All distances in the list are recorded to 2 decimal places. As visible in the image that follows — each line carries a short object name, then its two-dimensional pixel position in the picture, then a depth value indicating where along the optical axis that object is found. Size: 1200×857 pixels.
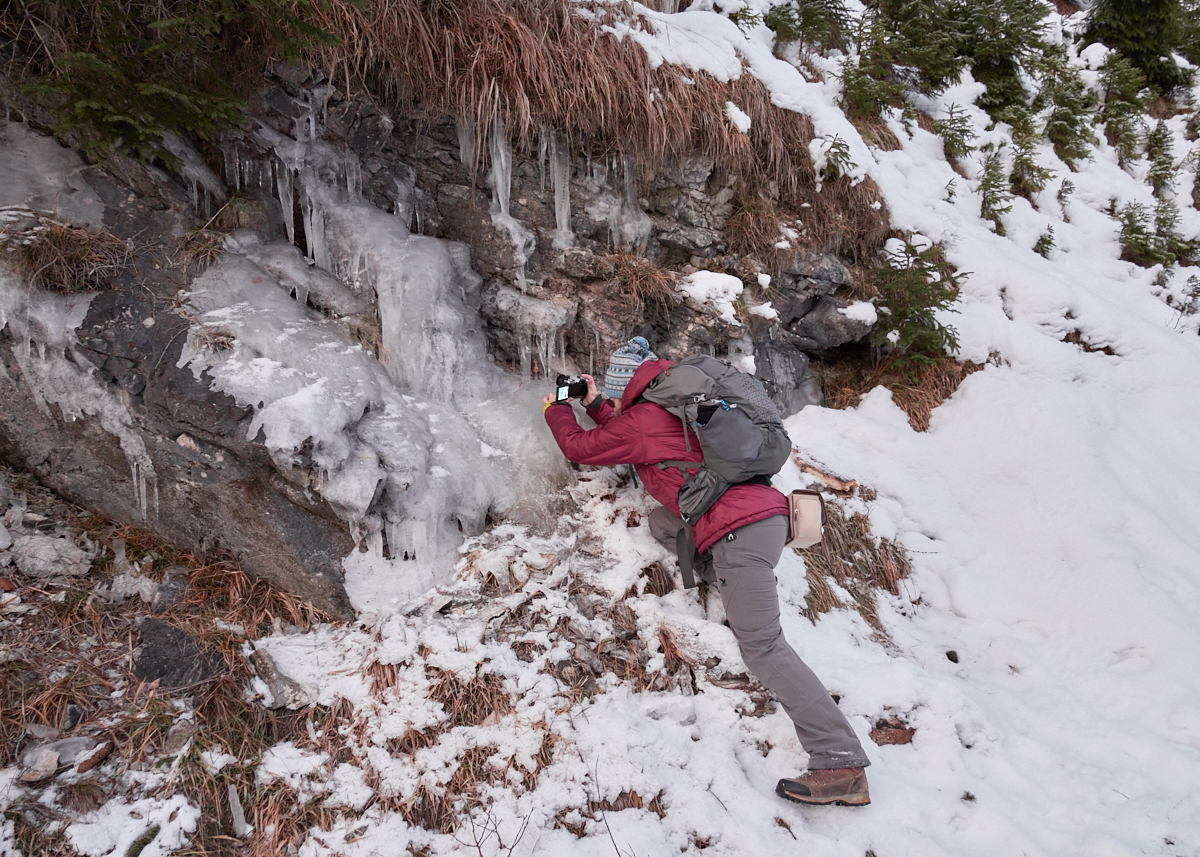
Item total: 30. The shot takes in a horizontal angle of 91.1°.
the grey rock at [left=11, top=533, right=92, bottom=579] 3.40
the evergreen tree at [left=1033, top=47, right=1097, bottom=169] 7.69
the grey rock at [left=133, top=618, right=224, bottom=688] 3.03
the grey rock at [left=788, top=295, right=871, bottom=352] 5.74
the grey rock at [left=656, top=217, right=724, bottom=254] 5.23
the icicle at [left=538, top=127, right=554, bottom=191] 4.71
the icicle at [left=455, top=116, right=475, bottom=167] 4.61
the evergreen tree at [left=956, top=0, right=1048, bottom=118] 7.81
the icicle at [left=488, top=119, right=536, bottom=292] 4.64
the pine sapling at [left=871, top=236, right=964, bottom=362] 5.46
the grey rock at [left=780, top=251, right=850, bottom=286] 5.62
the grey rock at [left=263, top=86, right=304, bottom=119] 4.41
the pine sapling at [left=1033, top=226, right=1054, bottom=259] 6.66
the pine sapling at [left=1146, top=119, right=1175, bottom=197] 7.63
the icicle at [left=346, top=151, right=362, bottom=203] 4.65
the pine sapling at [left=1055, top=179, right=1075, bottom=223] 7.15
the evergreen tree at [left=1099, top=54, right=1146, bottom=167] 8.05
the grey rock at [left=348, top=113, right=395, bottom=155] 4.61
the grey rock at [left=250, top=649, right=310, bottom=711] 3.03
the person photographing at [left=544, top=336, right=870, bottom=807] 2.86
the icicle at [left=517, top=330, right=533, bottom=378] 4.79
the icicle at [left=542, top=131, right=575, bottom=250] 4.81
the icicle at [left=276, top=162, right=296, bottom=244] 4.48
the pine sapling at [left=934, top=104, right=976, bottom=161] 7.09
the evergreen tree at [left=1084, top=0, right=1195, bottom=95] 8.77
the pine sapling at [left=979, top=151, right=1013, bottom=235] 6.65
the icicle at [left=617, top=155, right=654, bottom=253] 5.06
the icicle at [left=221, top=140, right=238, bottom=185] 4.38
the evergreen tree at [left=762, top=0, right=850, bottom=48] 6.55
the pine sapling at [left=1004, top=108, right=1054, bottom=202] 7.04
